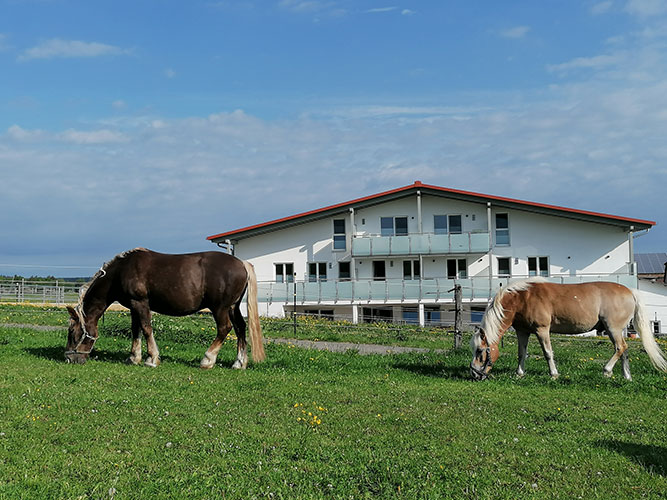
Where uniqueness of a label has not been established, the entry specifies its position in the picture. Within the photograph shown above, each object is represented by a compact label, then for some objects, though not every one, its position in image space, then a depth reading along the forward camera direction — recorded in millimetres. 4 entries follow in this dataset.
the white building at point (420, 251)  36562
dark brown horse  12383
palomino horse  12172
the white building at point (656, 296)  39969
